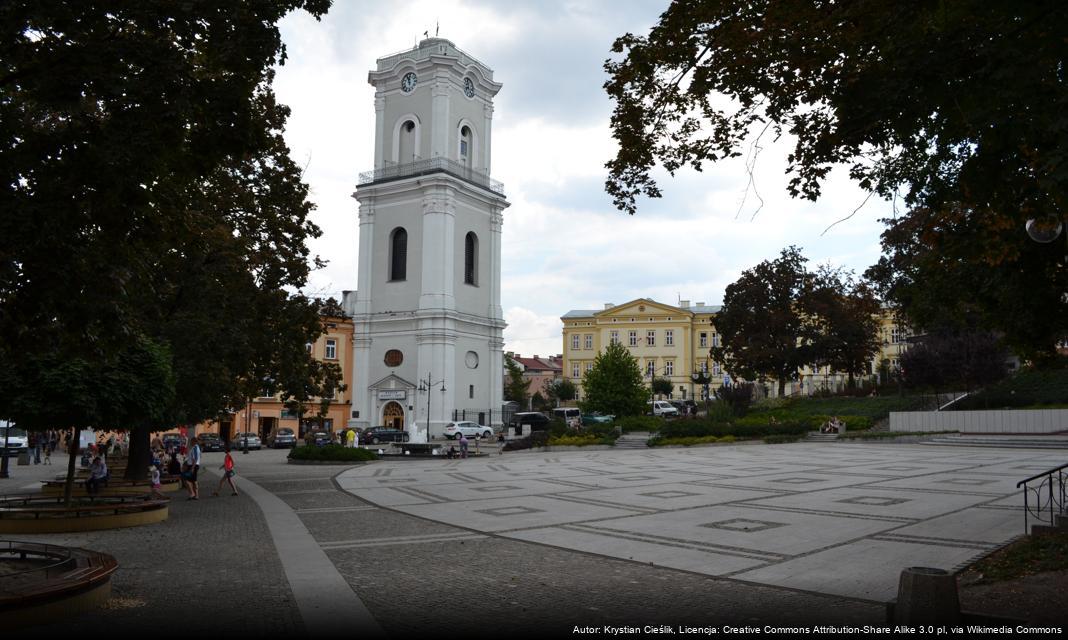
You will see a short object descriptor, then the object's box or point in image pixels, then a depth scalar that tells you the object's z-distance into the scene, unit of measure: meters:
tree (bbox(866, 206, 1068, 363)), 10.12
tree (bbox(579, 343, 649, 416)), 60.34
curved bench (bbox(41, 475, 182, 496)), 18.97
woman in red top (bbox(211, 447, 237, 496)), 20.34
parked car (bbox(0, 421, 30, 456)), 41.19
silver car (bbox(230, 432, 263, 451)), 51.81
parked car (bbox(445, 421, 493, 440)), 54.67
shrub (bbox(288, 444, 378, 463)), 33.34
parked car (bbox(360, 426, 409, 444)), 53.09
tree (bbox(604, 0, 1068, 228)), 6.36
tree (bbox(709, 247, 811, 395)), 58.84
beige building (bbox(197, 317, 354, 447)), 65.44
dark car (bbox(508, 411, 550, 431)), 56.74
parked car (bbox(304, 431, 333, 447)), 51.22
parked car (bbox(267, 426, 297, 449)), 55.78
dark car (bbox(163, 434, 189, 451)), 43.78
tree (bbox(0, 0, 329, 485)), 7.52
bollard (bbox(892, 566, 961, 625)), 5.52
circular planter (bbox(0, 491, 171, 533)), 13.26
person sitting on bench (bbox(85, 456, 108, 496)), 17.92
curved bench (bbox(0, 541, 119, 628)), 6.67
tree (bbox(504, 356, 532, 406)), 105.75
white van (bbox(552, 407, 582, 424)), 65.01
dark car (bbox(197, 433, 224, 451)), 51.66
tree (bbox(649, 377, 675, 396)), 90.44
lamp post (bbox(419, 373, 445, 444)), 58.27
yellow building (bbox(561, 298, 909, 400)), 97.62
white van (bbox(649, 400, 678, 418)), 72.88
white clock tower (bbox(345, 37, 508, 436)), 59.94
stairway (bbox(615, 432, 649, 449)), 41.41
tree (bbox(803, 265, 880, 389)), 57.50
